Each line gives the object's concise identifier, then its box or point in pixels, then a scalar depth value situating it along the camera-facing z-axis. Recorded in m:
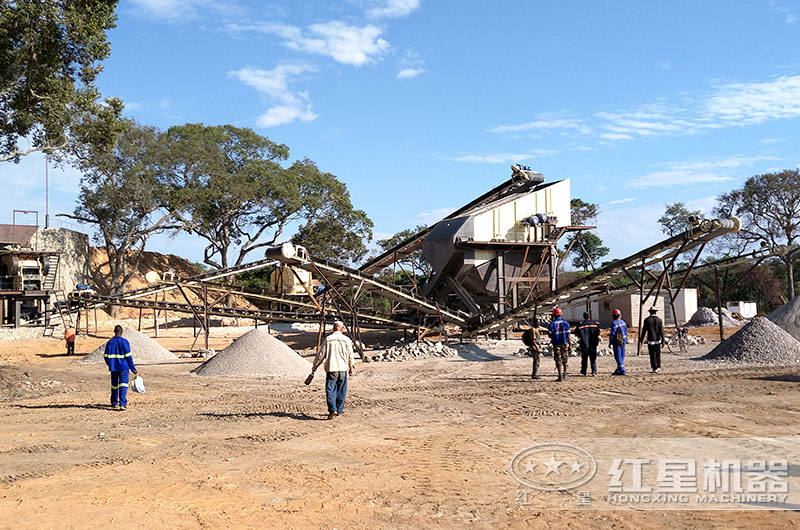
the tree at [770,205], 43.50
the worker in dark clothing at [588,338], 14.80
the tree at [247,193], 43.25
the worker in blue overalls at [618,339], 14.80
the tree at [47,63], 16.05
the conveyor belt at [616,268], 16.67
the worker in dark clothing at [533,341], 14.48
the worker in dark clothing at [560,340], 14.14
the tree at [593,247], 60.03
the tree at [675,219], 55.34
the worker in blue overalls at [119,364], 11.14
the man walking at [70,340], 24.50
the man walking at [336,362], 9.98
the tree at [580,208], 50.34
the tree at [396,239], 51.53
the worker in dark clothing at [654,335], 15.00
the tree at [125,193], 40.81
